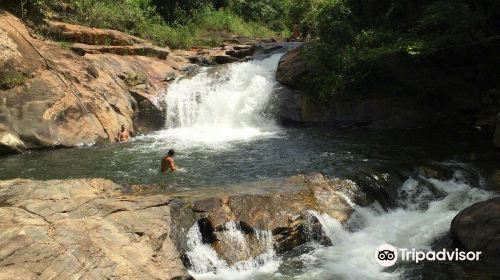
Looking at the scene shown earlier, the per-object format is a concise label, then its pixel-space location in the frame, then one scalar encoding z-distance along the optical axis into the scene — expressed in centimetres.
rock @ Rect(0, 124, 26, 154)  1292
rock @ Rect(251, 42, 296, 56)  2218
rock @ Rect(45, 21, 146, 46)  1850
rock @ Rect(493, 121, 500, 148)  1162
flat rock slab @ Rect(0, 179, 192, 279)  556
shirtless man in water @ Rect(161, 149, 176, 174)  1096
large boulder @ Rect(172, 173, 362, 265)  728
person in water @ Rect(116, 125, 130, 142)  1506
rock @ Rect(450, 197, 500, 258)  711
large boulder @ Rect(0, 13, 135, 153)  1357
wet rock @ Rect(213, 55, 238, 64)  2264
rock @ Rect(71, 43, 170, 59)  1791
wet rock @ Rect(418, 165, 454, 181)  1046
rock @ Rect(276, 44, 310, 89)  1725
